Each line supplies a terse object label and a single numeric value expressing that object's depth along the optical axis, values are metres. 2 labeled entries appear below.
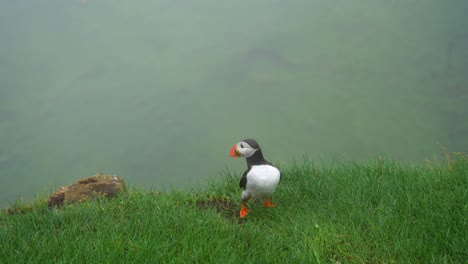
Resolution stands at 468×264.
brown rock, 4.25
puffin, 3.53
